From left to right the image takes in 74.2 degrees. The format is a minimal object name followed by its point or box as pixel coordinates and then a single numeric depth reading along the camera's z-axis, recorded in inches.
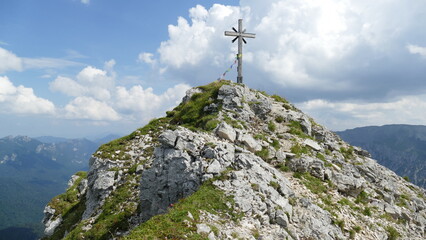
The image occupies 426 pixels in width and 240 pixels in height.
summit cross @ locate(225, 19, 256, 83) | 1492.4
